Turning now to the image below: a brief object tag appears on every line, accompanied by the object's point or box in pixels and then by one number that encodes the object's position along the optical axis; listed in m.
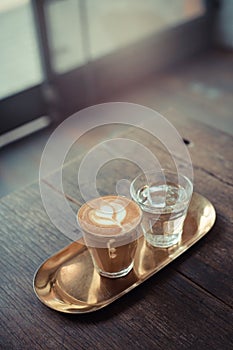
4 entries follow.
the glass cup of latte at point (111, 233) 0.78
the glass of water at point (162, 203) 0.84
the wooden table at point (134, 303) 0.72
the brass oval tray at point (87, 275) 0.78
